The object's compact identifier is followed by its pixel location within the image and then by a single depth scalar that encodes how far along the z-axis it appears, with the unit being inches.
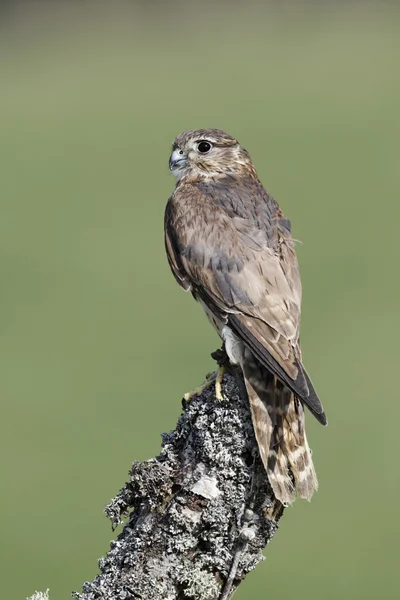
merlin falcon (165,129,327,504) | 333.4
